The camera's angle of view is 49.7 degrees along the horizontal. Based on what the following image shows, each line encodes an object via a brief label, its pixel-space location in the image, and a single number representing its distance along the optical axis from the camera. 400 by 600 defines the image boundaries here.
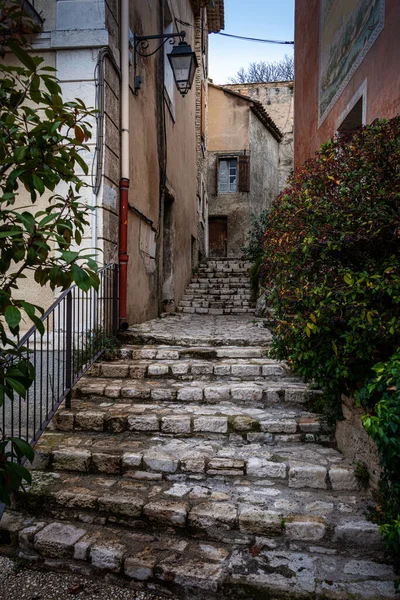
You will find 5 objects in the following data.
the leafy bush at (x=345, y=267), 2.73
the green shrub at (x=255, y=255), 9.58
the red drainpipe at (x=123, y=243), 5.41
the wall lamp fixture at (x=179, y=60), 5.99
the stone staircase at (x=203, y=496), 2.33
